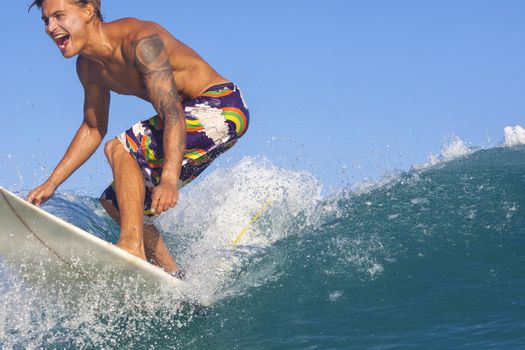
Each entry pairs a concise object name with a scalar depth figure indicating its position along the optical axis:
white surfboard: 9.24
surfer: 9.59
